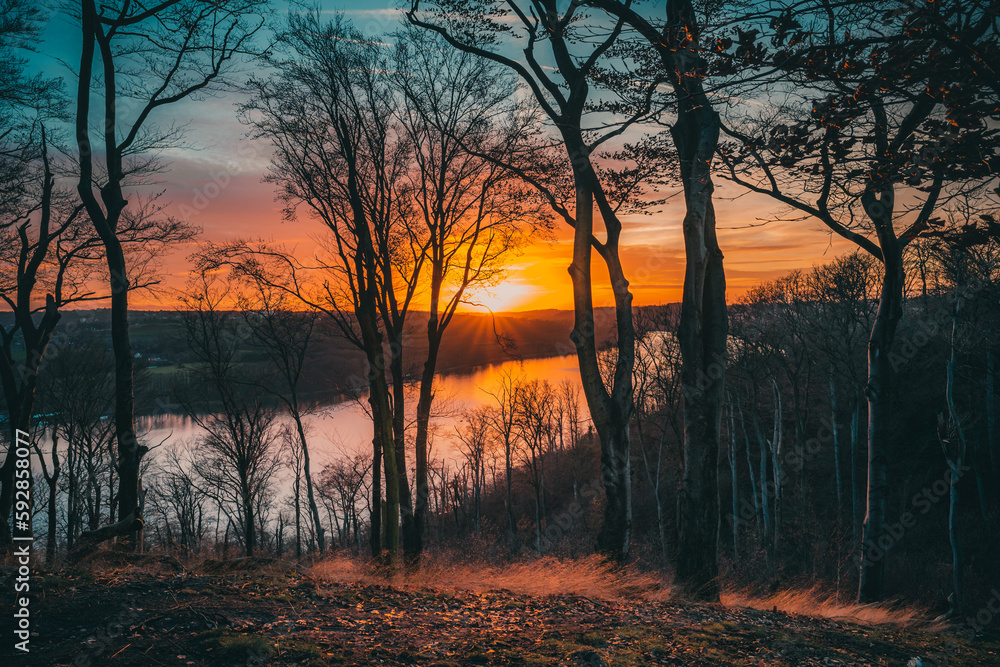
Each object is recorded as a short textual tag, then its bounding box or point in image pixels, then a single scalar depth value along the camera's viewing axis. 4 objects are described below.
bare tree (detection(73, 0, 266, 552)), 7.44
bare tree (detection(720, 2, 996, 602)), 3.17
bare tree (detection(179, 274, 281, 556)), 15.85
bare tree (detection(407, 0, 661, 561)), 8.00
